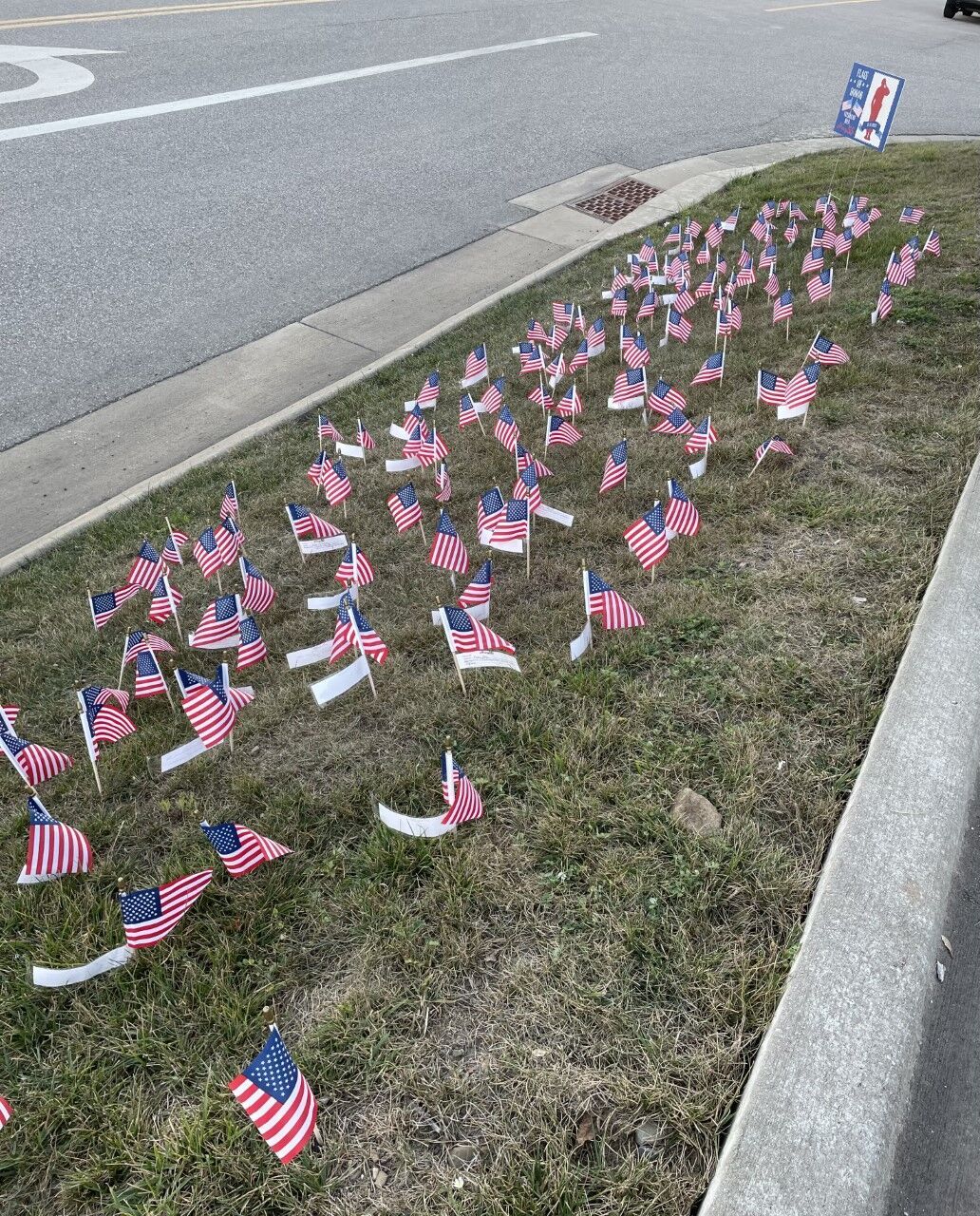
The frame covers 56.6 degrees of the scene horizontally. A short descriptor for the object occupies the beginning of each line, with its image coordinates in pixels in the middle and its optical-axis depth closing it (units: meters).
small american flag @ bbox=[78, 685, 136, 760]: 3.15
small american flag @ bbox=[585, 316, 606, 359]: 5.86
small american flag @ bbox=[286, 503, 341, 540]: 4.12
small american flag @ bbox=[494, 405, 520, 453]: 4.91
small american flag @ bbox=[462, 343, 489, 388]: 5.55
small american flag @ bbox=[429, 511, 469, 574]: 3.76
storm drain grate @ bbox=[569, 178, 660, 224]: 9.18
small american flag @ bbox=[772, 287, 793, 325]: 5.94
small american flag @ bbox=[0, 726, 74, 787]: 3.04
